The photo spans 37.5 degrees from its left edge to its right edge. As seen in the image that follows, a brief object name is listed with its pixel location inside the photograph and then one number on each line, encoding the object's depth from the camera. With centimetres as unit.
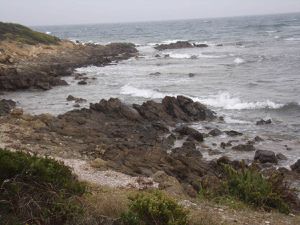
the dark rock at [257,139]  2019
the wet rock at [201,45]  7212
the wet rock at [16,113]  2103
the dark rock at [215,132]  2141
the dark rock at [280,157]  1770
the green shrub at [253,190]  1020
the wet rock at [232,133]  2132
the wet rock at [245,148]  1892
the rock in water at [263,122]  2342
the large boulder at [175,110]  2335
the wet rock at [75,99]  2886
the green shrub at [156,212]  713
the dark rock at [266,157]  1727
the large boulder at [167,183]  1104
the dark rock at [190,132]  2039
